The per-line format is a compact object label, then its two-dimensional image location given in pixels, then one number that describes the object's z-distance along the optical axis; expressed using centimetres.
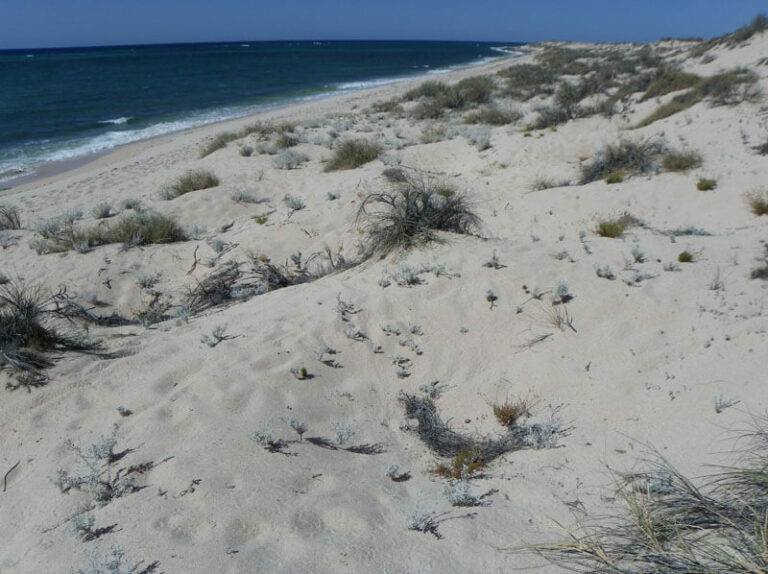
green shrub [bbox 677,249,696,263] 468
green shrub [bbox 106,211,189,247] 679
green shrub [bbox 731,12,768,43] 1905
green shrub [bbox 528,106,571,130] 1204
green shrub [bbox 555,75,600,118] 1350
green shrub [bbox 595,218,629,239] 570
